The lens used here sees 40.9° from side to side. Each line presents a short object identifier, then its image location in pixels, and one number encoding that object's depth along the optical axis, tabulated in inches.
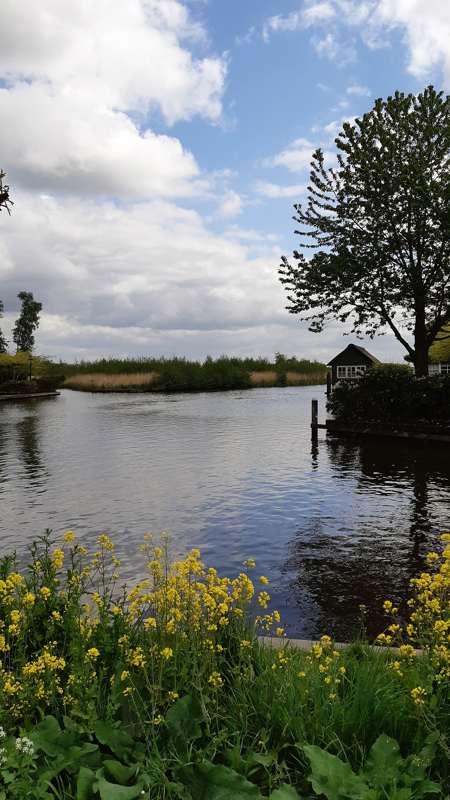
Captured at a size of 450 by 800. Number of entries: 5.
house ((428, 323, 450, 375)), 1782.7
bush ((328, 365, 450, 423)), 917.8
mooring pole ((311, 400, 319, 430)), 950.8
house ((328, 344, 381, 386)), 2159.8
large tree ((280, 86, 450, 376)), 1088.2
